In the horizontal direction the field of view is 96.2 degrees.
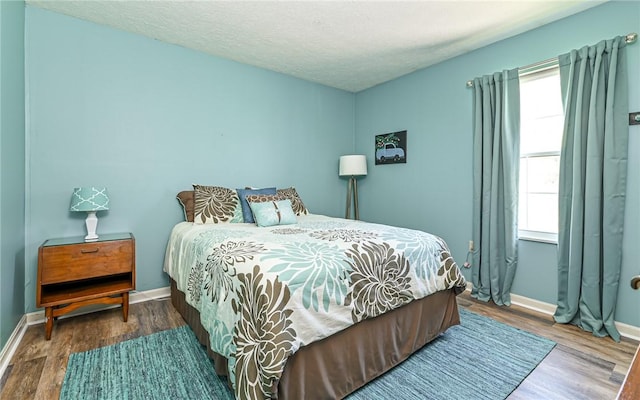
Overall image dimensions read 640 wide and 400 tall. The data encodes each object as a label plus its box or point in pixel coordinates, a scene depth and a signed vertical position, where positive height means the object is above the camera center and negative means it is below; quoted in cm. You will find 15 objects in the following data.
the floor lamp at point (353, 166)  389 +42
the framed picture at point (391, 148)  364 +65
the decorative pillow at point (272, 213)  256 -16
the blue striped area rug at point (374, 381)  151 -103
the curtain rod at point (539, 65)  240 +116
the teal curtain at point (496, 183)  264 +15
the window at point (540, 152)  252 +43
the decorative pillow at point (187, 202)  279 -7
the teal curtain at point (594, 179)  209 +16
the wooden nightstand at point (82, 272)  201 -59
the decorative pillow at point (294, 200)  321 -4
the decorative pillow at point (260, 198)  278 -2
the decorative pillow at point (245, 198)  279 -3
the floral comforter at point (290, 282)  123 -46
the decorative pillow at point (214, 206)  267 -10
